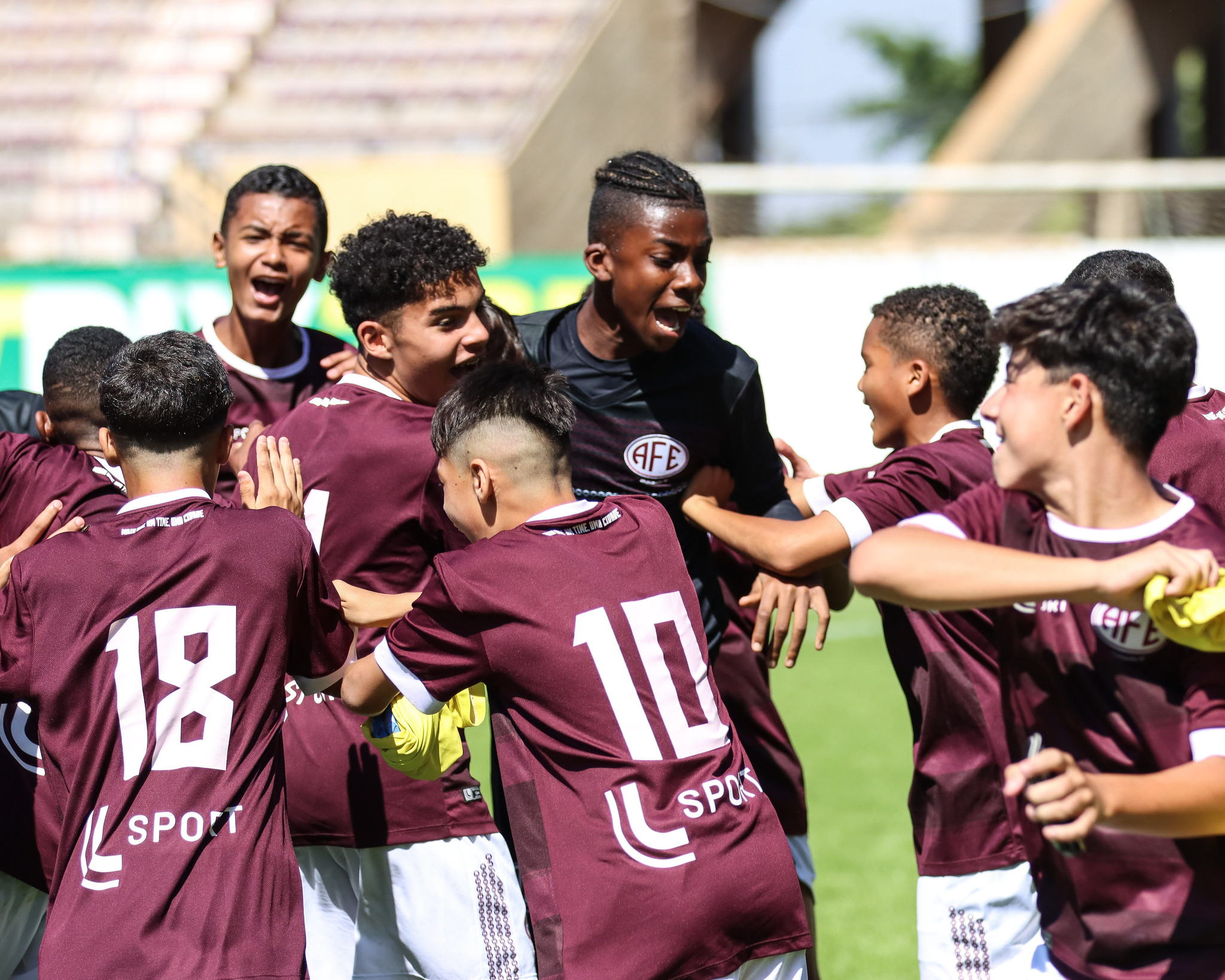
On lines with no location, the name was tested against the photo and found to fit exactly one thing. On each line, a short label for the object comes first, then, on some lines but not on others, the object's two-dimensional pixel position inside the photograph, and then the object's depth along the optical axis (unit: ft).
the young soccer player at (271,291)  29.86
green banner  76.43
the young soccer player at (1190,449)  22.62
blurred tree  276.41
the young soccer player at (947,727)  21.77
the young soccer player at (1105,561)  15.24
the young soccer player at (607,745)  17.34
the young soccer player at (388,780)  22.49
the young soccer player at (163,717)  17.53
